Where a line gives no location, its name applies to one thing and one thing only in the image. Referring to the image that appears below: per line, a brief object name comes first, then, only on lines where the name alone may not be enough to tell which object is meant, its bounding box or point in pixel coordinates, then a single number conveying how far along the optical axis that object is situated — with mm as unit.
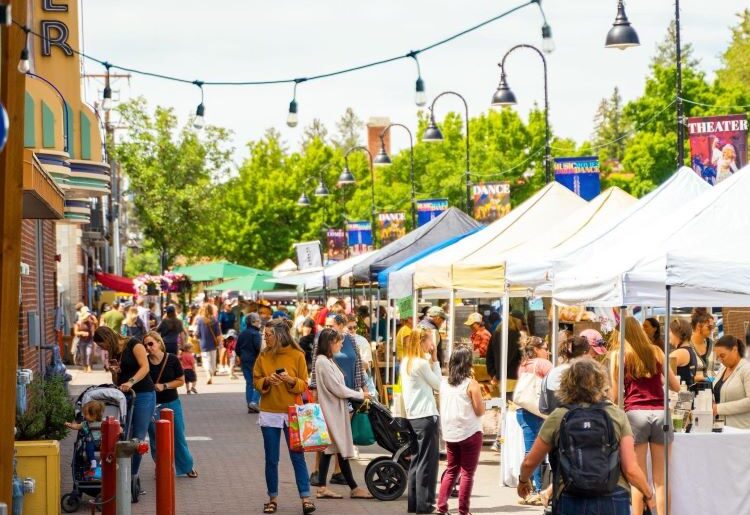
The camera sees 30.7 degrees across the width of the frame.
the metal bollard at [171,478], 10688
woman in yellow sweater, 12219
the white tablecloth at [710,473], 10414
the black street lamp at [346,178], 48156
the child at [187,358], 26922
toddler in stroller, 12672
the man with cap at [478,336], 20203
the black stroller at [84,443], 12836
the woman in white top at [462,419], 11539
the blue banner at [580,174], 27641
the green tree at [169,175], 63281
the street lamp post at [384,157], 43094
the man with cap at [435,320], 19344
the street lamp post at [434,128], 33781
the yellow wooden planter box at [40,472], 11414
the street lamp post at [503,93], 26516
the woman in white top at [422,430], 12445
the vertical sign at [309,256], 41656
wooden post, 9188
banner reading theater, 25141
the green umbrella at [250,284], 41781
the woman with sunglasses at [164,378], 14688
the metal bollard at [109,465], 10789
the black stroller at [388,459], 13484
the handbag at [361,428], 13648
